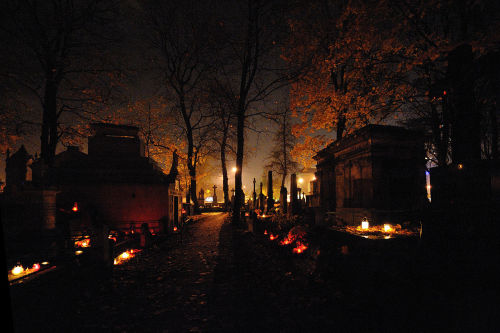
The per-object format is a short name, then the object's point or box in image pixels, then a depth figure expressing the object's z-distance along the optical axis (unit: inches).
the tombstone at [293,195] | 563.2
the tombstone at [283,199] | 634.1
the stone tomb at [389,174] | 417.4
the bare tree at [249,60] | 600.1
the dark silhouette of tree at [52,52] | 507.8
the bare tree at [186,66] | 733.1
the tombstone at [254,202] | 1010.3
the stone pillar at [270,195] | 703.4
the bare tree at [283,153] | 1499.8
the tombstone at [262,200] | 854.2
